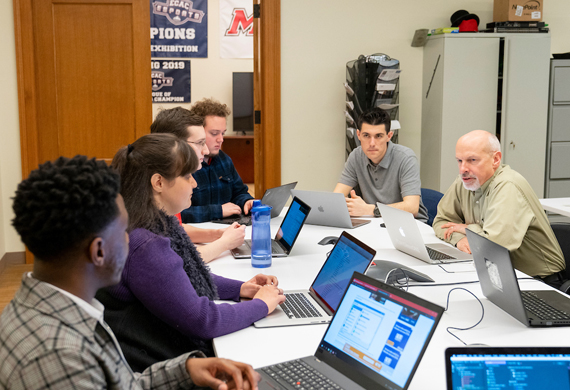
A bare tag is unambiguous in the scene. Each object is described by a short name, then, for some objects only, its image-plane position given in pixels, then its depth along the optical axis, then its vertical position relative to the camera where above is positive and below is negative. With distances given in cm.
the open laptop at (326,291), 157 -53
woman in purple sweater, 142 -43
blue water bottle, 210 -47
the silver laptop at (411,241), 212 -50
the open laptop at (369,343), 108 -47
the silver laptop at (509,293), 152 -52
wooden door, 423 +33
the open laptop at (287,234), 227 -50
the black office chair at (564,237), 245 -54
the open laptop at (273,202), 293 -46
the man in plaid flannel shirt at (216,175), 318 -34
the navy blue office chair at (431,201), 339 -52
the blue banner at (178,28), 730 +121
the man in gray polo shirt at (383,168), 334 -33
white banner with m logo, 756 +122
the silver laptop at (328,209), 277 -47
